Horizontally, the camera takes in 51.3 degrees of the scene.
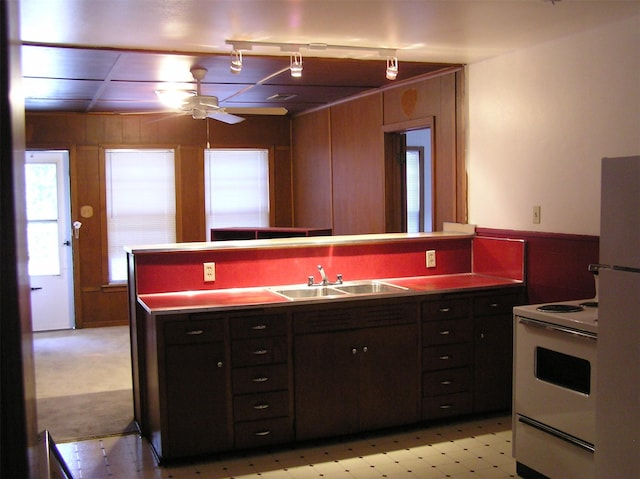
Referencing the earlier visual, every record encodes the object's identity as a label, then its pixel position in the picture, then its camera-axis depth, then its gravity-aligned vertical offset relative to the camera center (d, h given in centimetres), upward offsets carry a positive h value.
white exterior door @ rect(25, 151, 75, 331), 745 -36
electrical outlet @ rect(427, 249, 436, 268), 470 -39
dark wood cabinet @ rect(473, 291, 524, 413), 421 -94
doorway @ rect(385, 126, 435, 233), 593 +24
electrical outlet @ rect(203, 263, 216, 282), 412 -41
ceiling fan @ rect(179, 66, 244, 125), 474 +73
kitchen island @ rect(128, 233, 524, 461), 360 -79
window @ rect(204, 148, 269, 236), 796 +22
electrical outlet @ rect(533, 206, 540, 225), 423 -8
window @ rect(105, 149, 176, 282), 765 +7
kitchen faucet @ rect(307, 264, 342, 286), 427 -48
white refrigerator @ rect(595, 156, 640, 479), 245 -46
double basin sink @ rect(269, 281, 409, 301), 413 -54
